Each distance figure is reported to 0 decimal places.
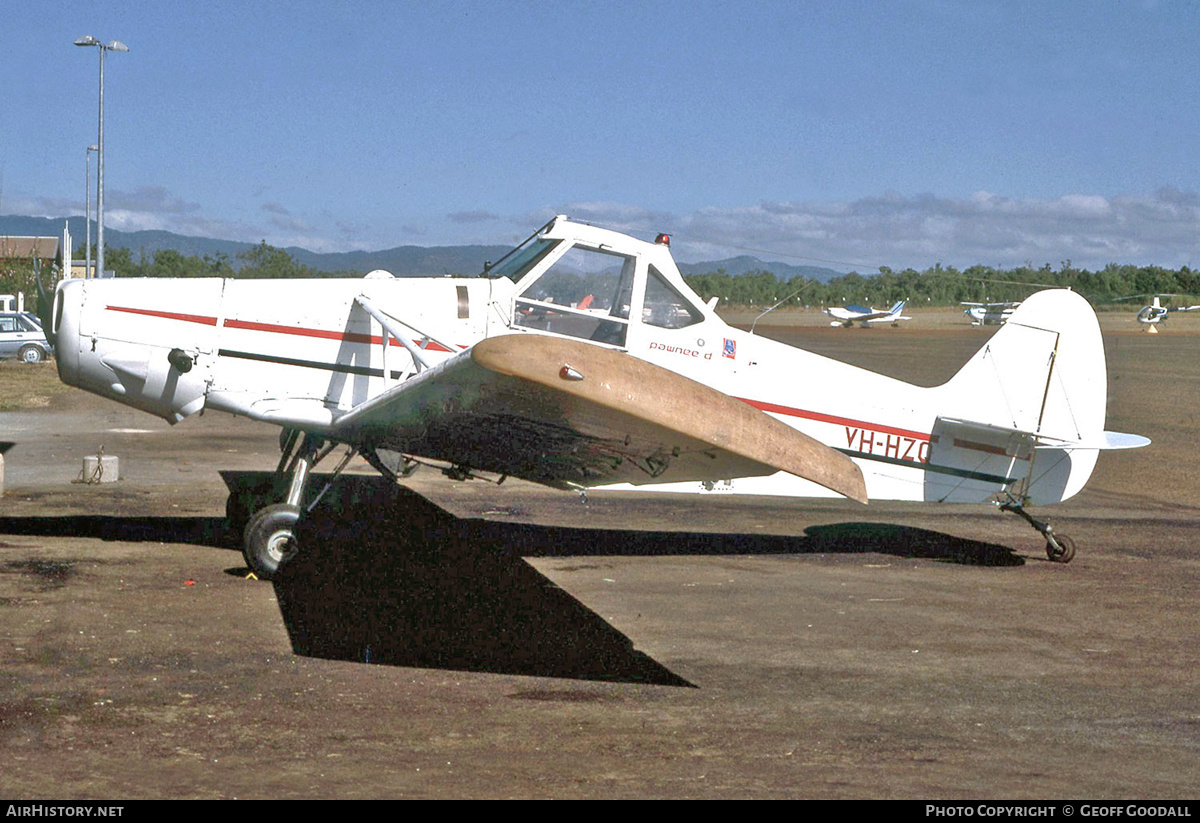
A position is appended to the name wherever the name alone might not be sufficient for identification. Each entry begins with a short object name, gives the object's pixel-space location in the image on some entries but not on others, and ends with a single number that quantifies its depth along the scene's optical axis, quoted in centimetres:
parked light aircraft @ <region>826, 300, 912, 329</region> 8225
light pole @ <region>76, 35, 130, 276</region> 3605
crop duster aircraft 808
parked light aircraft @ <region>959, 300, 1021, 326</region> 7969
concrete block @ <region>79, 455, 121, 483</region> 1325
